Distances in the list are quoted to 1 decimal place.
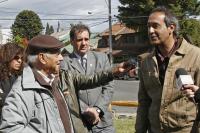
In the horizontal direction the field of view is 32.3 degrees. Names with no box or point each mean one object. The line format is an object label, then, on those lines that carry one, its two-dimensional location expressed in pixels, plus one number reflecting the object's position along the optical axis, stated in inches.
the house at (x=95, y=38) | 2121.3
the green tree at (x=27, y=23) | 2280.0
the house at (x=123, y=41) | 1923.2
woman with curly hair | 161.3
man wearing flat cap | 104.4
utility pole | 1216.6
